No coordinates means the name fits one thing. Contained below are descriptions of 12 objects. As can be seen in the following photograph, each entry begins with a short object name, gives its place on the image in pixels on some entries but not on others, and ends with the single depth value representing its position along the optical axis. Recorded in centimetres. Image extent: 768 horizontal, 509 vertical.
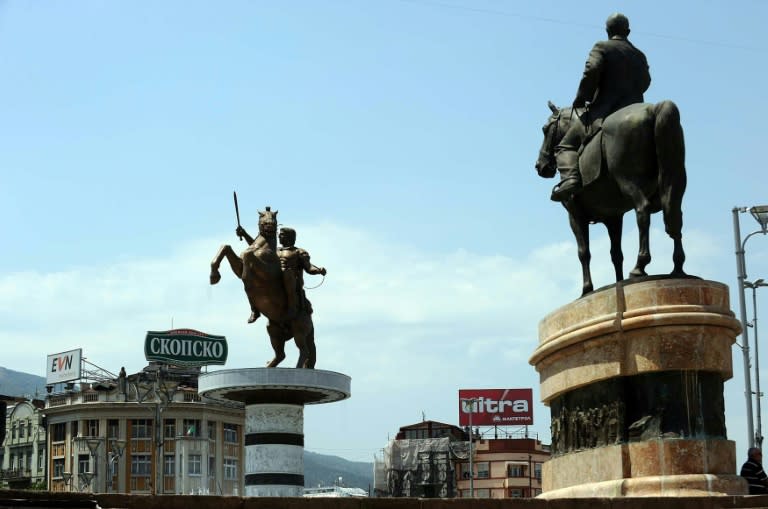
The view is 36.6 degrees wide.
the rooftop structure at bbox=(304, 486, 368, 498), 6711
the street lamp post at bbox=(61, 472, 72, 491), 7538
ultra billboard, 10529
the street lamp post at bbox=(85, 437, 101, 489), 5582
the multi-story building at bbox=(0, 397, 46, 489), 10069
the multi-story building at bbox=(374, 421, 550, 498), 9650
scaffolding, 9825
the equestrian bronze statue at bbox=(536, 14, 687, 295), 1280
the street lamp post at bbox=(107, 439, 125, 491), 9031
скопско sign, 9200
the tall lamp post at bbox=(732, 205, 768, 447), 3166
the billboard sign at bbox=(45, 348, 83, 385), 9938
